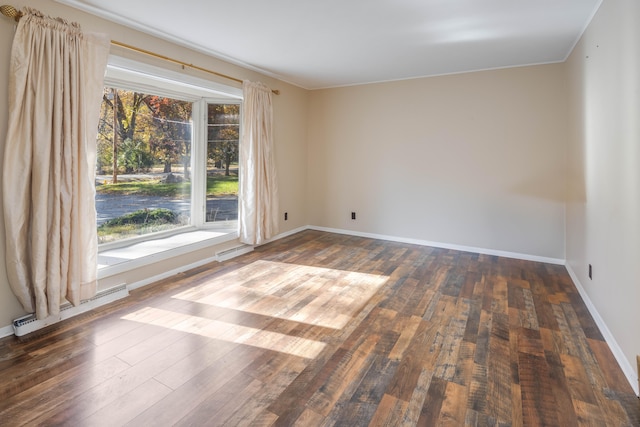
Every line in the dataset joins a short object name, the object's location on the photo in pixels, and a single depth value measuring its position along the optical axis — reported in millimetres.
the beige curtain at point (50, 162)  2209
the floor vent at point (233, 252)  4031
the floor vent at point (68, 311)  2275
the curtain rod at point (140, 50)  2133
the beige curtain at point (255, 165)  4230
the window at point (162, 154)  3432
